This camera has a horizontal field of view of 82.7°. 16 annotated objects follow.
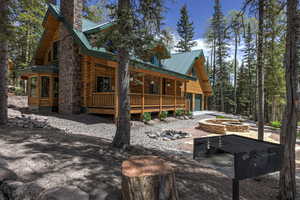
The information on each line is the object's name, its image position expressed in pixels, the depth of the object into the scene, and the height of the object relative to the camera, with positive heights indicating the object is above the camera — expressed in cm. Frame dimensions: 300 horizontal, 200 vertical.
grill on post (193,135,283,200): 247 -87
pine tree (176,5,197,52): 3189 +1252
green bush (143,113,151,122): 1052 -110
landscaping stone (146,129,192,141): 801 -174
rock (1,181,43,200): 213 -119
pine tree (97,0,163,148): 459 +179
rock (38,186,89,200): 191 -110
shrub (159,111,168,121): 1215 -115
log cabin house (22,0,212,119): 979 +161
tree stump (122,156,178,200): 197 -99
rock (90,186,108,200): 215 -124
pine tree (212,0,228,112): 2588 +850
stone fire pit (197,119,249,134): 1003 -169
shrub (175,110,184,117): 1412 -111
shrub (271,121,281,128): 1437 -206
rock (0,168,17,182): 239 -110
